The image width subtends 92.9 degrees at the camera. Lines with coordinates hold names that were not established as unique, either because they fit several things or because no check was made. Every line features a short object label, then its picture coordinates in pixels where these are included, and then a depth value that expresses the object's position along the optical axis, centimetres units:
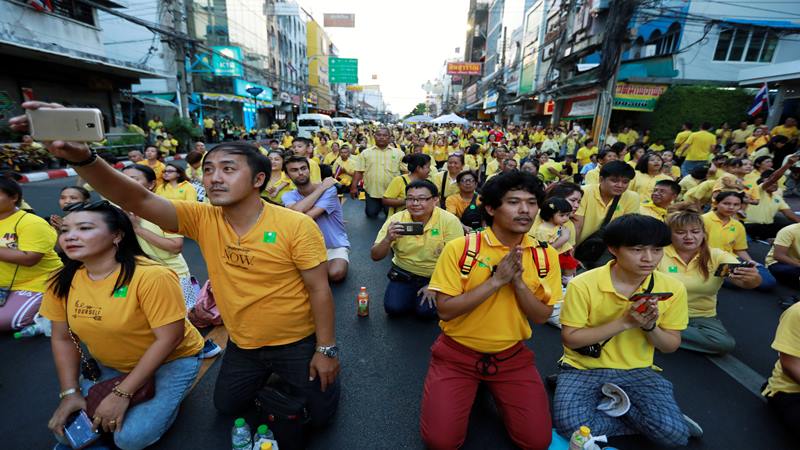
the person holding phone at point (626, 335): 230
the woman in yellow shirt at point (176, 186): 503
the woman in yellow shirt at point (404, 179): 549
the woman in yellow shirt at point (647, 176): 602
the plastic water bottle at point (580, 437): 215
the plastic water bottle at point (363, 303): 412
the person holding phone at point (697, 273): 327
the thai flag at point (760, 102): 1315
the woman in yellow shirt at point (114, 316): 214
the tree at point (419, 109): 11004
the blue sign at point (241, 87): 3083
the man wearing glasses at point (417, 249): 382
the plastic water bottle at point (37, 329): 349
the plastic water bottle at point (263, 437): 216
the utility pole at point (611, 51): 1065
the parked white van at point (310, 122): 2845
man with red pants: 226
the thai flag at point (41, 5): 1403
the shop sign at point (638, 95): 1670
